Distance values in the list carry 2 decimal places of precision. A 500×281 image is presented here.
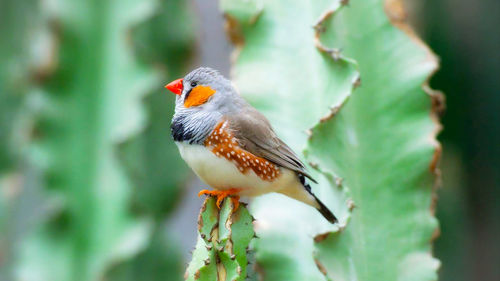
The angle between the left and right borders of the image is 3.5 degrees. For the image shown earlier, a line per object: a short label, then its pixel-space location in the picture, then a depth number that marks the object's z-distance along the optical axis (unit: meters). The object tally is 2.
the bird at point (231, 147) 3.47
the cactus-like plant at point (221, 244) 3.42
